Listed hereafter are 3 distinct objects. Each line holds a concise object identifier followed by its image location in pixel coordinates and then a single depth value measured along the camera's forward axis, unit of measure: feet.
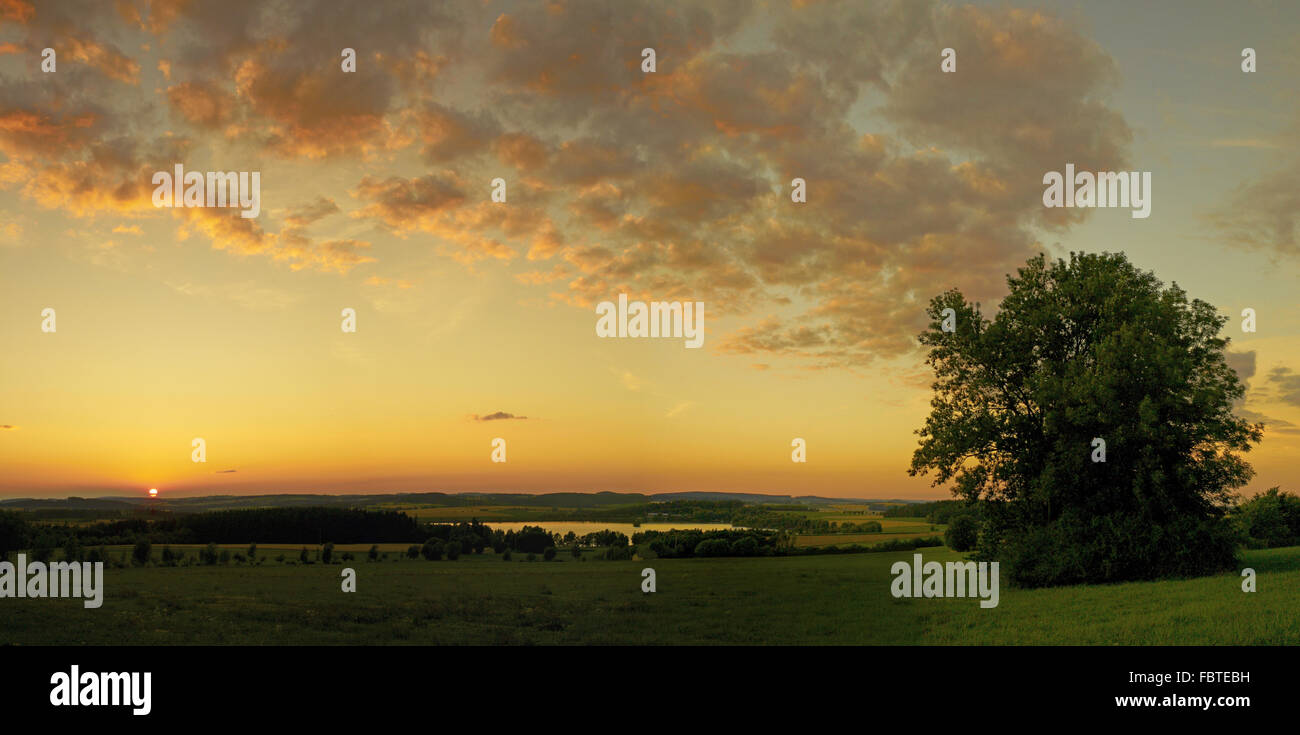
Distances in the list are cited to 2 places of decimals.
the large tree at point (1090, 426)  104.63
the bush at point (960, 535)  146.67
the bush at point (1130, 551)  104.42
